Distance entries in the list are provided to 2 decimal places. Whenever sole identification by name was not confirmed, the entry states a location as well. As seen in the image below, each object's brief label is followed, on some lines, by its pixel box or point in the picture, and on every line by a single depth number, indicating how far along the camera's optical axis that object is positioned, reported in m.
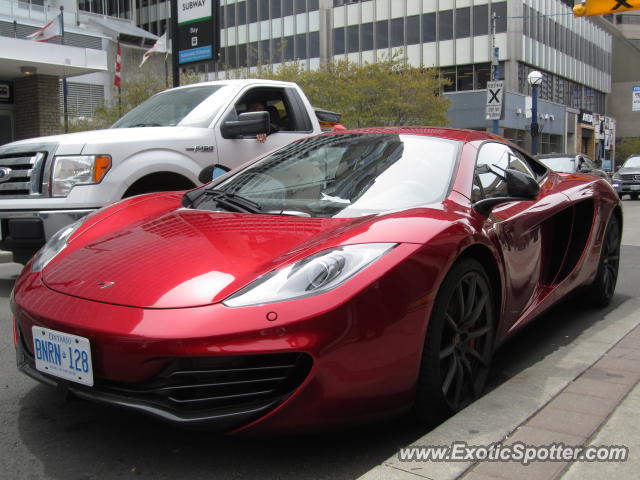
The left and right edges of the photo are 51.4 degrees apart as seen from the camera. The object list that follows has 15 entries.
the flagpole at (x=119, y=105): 22.58
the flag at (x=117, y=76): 21.23
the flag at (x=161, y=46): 19.34
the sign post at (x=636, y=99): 38.56
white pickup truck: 5.29
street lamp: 21.41
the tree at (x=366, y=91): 27.42
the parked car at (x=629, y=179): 24.69
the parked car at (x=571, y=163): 13.27
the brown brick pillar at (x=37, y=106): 14.76
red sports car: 2.24
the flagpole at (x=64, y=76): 15.04
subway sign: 11.44
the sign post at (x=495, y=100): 18.33
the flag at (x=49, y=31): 17.87
